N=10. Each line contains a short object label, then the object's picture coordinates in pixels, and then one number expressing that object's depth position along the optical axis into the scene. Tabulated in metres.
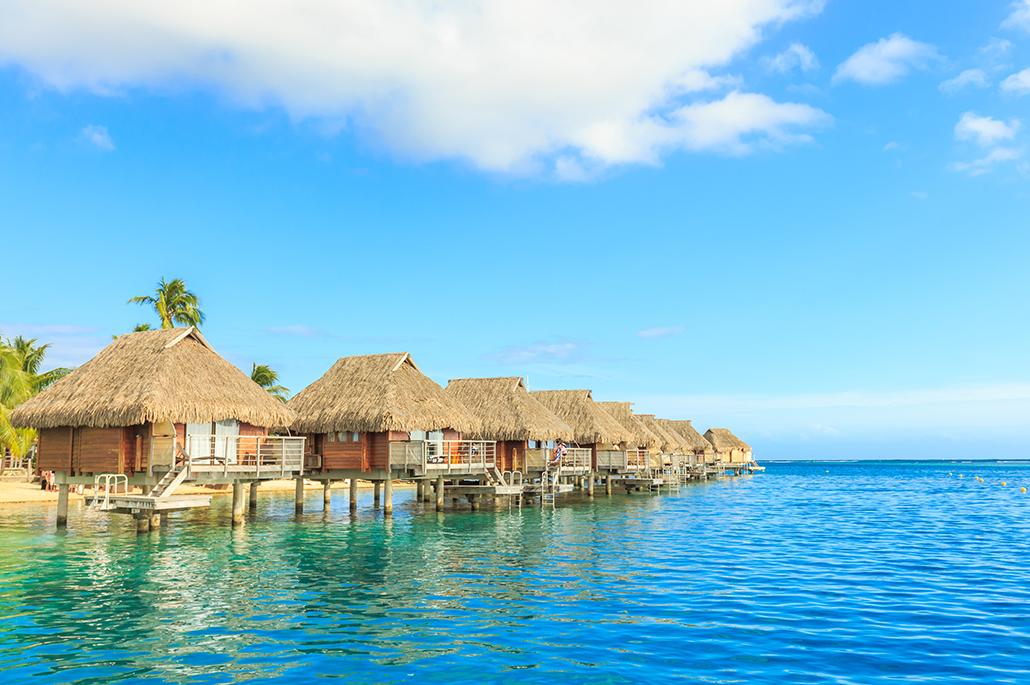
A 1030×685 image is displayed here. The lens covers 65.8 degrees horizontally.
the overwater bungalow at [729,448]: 105.00
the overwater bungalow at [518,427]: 39.88
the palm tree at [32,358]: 50.84
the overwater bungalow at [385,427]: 31.09
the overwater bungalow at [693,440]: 84.31
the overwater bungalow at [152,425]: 24.52
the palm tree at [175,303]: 47.78
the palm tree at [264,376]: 61.32
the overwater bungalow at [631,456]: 49.16
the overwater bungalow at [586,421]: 48.81
